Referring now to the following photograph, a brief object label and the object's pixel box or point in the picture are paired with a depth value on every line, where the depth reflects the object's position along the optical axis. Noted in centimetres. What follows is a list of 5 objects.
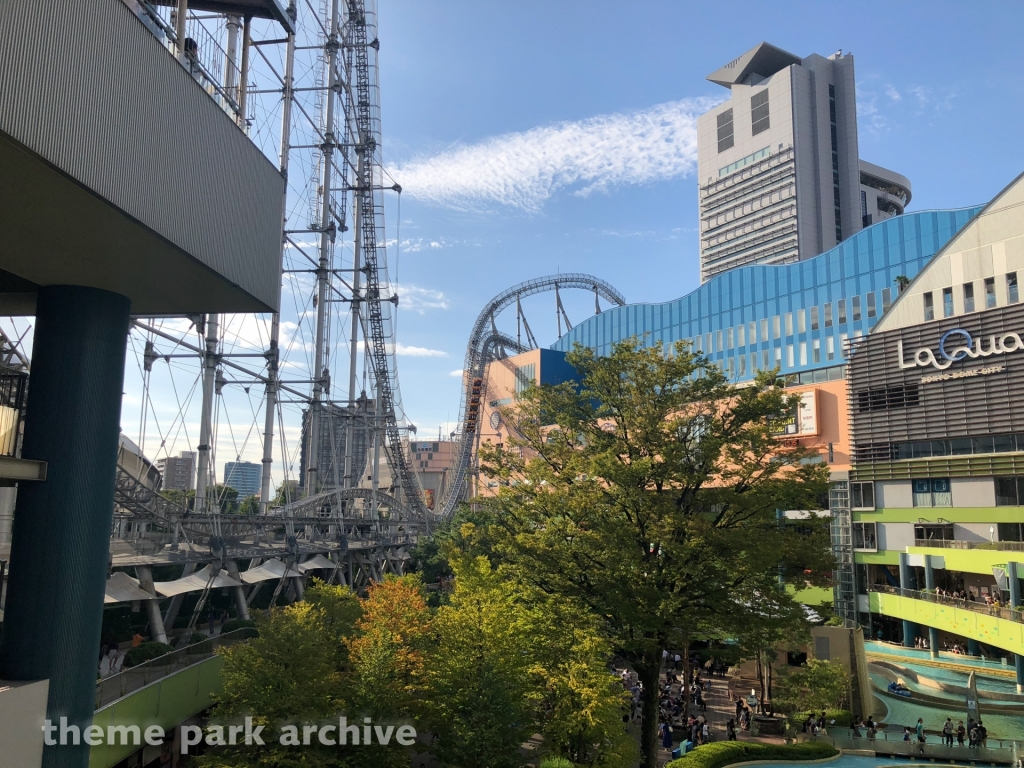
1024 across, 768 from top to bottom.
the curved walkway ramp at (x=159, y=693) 1527
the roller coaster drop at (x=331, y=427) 2783
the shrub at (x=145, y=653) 2081
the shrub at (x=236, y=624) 2648
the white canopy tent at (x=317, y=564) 3635
